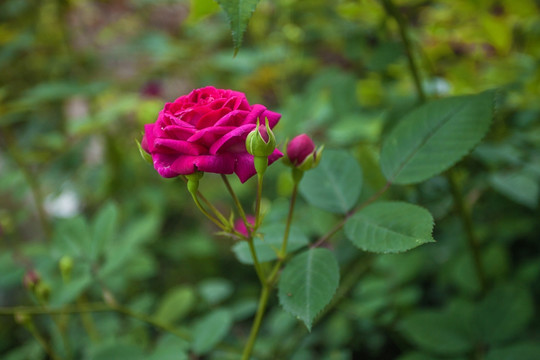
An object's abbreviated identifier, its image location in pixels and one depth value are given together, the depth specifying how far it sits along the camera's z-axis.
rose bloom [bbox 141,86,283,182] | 0.44
